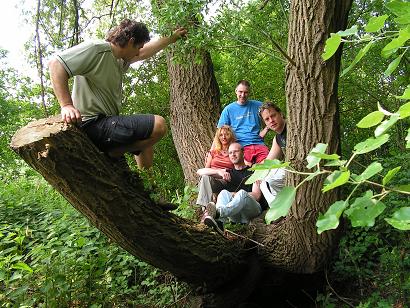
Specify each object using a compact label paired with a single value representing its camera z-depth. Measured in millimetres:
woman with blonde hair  4380
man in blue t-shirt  4898
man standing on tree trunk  2782
